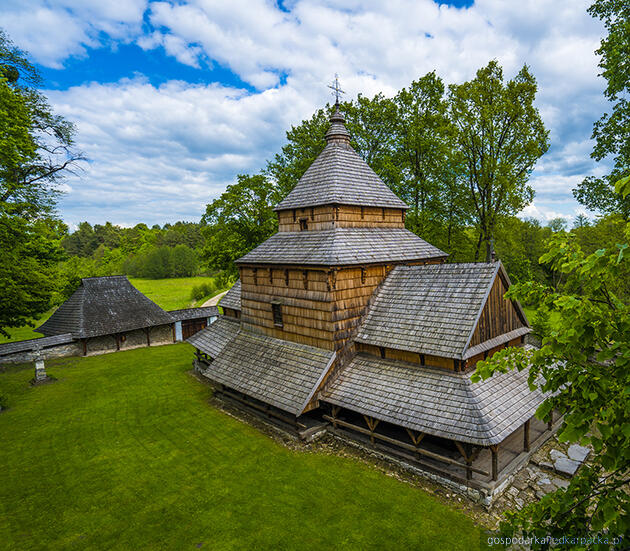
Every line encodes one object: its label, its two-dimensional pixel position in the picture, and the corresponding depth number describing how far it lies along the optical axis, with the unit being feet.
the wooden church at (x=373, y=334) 32.99
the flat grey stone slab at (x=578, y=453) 35.51
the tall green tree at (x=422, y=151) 74.64
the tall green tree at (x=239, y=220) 89.04
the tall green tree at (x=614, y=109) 45.55
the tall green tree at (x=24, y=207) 46.73
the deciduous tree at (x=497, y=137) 61.46
